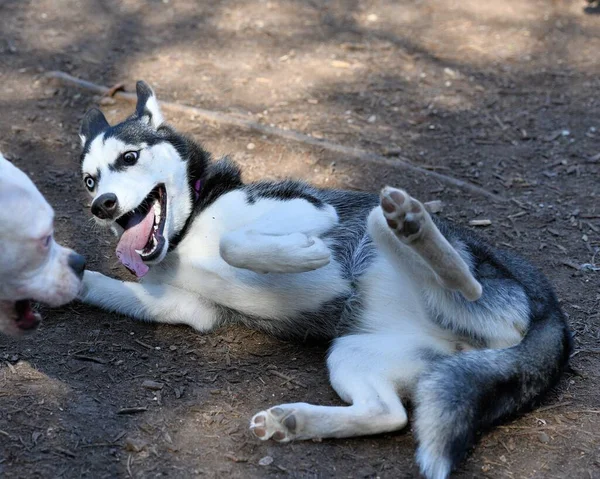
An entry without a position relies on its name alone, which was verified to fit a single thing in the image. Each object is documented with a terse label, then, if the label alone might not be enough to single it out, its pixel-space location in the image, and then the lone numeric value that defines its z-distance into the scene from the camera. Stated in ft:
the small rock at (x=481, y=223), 17.08
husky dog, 10.78
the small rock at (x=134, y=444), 10.73
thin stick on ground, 18.52
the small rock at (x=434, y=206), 17.33
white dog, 10.06
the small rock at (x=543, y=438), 11.12
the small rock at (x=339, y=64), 23.65
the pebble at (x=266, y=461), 10.52
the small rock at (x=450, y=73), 23.36
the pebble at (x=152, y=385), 12.13
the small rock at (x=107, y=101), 21.26
